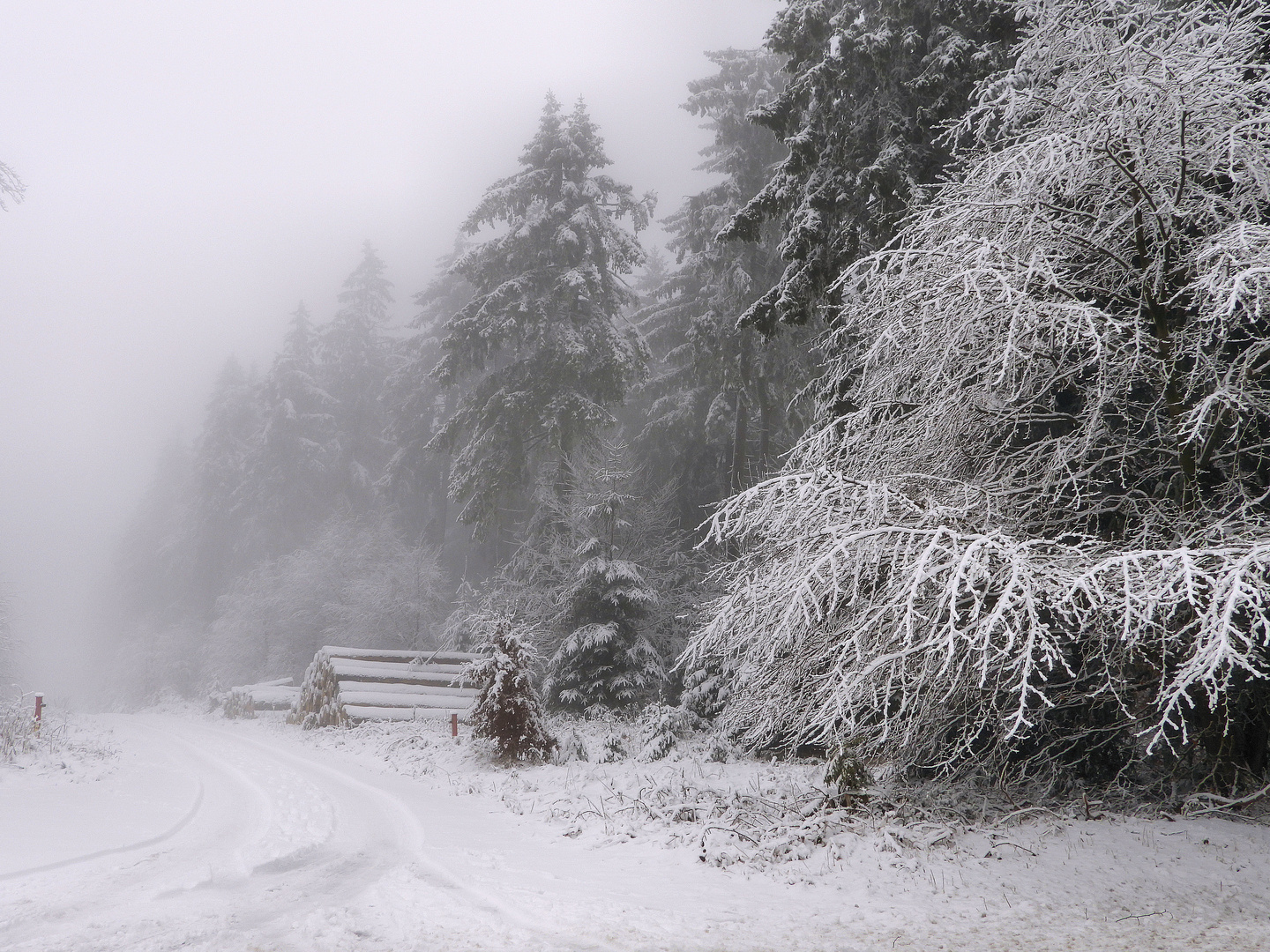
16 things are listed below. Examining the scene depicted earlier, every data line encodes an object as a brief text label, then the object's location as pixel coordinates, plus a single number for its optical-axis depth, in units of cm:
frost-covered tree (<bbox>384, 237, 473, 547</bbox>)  3441
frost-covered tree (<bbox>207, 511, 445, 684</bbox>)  3031
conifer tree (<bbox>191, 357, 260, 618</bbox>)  4400
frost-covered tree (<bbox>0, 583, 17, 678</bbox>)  3459
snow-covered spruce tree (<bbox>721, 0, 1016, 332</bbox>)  1144
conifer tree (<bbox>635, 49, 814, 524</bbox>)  2030
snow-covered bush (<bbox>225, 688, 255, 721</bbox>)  2664
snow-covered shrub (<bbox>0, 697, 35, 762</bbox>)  1127
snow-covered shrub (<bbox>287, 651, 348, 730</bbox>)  1922
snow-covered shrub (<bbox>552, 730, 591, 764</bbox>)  1206
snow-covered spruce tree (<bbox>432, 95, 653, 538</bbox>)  2227
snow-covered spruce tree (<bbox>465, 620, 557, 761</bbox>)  1210
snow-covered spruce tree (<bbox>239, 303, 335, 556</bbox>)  4003
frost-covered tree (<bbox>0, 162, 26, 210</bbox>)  1190
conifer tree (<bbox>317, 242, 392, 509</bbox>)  4212
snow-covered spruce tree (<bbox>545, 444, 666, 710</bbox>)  1755
